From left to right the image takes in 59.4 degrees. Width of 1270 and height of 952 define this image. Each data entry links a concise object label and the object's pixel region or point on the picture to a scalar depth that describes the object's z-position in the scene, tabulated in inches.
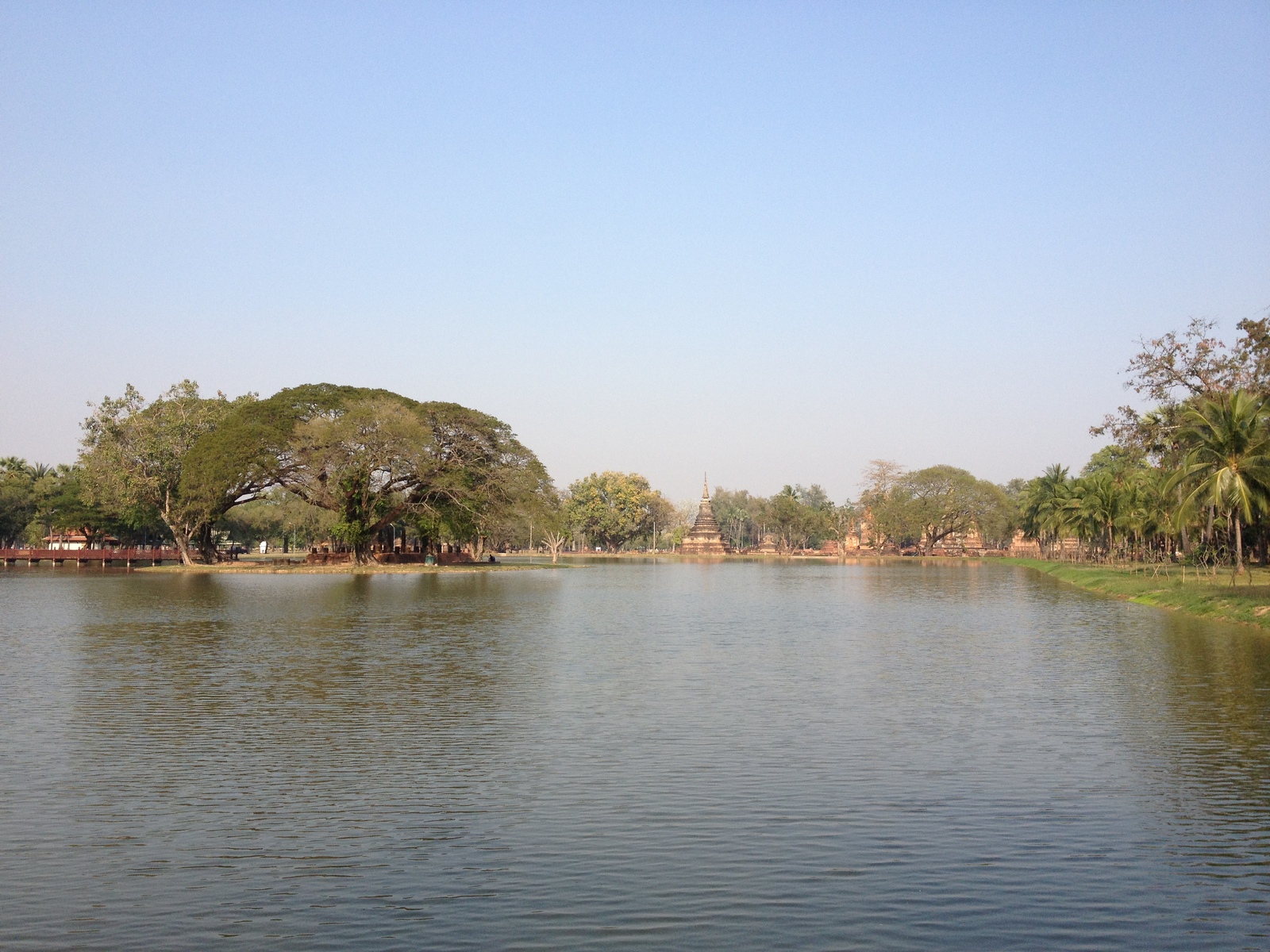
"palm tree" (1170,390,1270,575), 1862.7
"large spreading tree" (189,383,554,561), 3085.6
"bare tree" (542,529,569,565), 5079.2
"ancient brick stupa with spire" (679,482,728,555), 7224.4
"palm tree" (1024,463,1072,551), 4034.9
